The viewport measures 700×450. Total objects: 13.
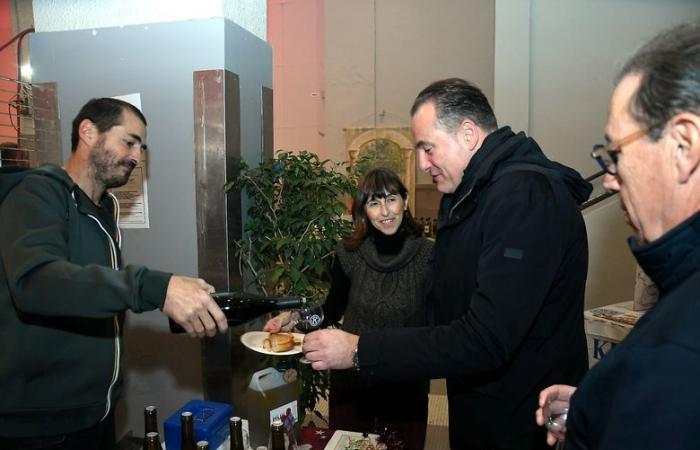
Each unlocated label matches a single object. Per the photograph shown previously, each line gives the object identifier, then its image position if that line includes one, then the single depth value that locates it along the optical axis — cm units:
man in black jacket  123
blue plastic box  164
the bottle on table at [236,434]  159
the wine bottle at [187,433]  160
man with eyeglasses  59
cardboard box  270
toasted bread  192
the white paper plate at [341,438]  173
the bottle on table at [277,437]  159
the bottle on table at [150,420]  165
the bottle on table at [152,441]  153
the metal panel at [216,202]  234
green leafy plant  244
